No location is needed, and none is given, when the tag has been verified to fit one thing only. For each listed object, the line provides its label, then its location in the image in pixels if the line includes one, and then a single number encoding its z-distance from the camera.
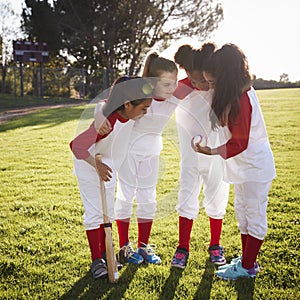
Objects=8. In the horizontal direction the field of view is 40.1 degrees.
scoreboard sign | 21.67
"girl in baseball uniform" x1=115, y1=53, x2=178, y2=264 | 2.73
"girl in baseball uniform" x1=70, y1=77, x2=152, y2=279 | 2.55
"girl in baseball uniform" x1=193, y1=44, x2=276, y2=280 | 2.44
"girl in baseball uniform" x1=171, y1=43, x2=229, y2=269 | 2.77
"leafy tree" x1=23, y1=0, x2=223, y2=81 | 24.62
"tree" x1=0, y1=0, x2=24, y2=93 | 24.23
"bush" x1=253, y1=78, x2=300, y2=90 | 30.24
